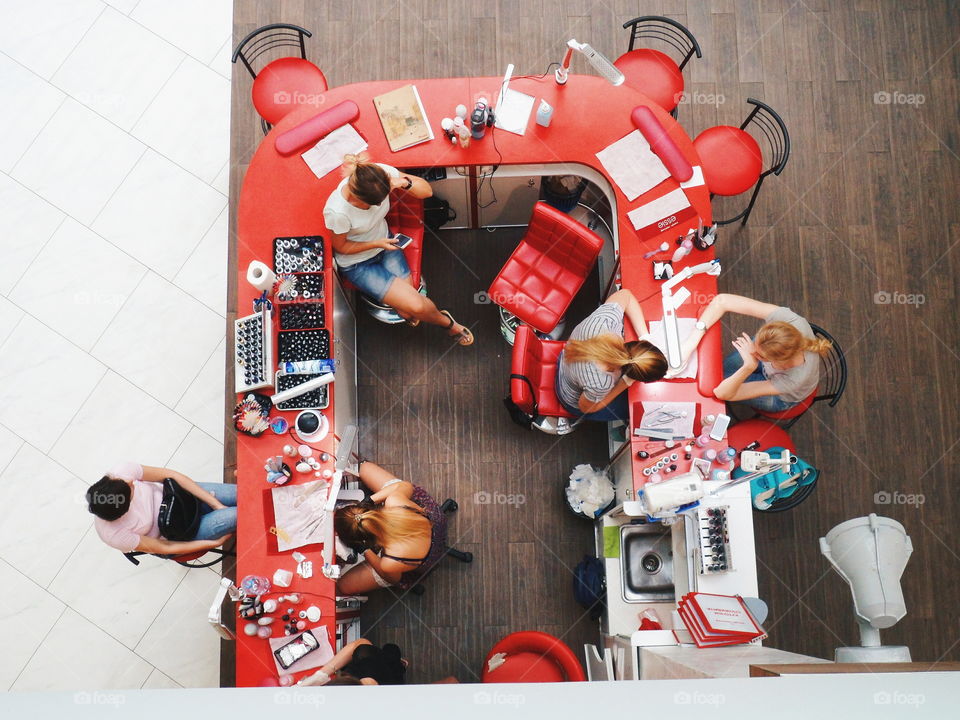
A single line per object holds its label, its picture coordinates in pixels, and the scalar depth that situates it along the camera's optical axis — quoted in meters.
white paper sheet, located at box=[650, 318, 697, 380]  3.52
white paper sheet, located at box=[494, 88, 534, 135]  3.74
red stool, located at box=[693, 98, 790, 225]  4.10
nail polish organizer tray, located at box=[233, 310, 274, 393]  3.45
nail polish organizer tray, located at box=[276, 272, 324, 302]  3.55
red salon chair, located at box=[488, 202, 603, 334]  4.05
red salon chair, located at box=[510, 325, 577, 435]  3.67
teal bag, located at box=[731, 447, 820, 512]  3.45
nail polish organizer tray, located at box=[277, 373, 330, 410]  3.49
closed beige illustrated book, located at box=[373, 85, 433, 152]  3.75
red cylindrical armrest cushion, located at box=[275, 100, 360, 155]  3.70
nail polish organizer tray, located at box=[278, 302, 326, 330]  3.56
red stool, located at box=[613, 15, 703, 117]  4.18
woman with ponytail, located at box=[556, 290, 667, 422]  3.14
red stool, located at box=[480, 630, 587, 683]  3.22
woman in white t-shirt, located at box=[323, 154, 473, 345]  3.34
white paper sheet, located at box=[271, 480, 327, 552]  3.36
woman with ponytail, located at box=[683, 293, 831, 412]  3.29
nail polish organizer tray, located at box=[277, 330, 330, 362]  3.53
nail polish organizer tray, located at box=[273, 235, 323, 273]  3.62
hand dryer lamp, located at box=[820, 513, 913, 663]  2.75
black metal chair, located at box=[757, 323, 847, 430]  3.76
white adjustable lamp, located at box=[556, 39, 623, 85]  3.06
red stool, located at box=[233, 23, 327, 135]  4.18
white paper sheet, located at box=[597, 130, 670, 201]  3.68
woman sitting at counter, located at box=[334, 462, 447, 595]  3.17
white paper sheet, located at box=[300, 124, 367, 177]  3.71
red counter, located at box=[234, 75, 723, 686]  3.53
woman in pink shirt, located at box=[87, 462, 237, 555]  3.04
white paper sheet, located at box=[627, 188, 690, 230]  3.64
